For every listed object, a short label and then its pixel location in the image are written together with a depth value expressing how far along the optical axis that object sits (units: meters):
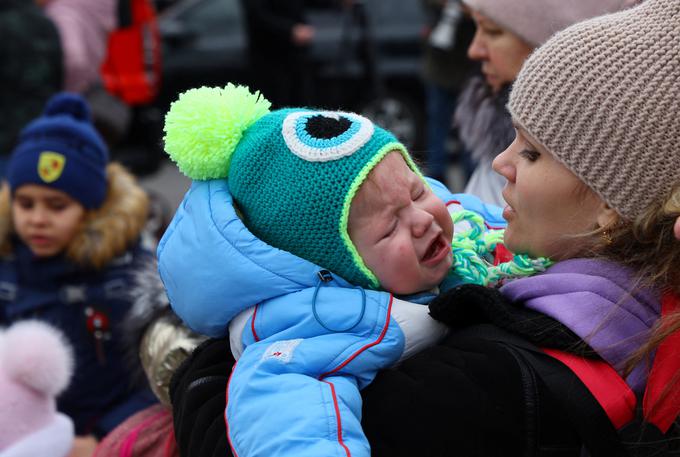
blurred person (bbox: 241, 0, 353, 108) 7.93
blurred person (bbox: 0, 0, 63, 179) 4.43
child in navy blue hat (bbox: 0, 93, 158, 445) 3.73
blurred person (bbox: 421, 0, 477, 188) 6.31
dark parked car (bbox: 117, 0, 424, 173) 8.73
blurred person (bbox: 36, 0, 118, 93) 4.66
